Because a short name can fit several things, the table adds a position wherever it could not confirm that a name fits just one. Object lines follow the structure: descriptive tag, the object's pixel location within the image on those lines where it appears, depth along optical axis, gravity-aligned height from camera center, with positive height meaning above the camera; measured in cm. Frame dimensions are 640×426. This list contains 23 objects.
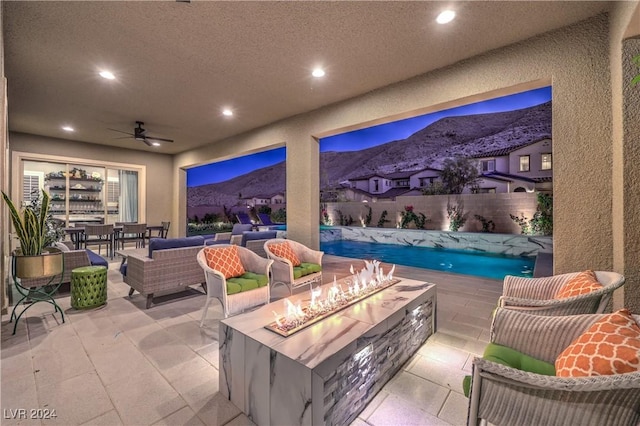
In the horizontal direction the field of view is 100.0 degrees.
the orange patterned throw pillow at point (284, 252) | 381 -56
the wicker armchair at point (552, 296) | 168 -61
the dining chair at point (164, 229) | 809 -47
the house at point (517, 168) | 1238 +212
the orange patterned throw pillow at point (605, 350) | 98 -54
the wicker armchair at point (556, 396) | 91 -69
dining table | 618 -42
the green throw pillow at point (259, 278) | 309 -75
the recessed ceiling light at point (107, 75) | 377 +199
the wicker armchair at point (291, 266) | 352 -72
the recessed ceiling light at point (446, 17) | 264 +197
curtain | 885 +59
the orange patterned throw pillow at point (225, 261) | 305 -55
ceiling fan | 581 +174
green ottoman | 329 -91
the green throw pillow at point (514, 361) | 134 -79
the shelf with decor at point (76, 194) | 774 +61
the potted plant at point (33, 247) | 268 -34
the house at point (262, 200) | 1791 +92
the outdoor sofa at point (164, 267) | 333 -70
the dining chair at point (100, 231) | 614 -40
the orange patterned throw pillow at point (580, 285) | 178 -51
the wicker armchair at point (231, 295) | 277 -87
